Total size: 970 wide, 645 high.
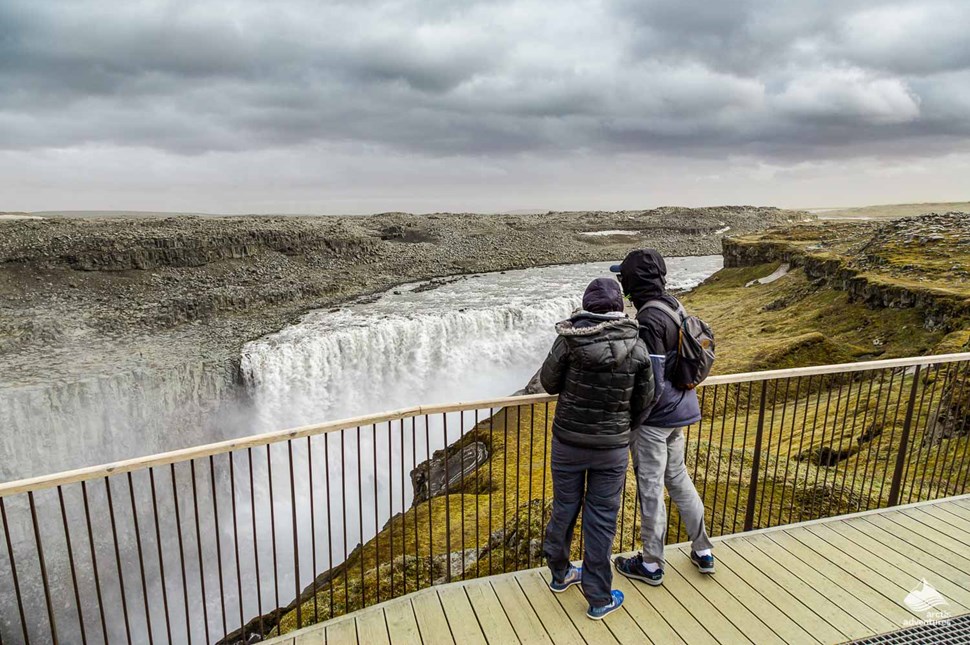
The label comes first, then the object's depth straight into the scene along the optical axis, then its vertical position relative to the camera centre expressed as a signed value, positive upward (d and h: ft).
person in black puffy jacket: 13.70 -5.00
